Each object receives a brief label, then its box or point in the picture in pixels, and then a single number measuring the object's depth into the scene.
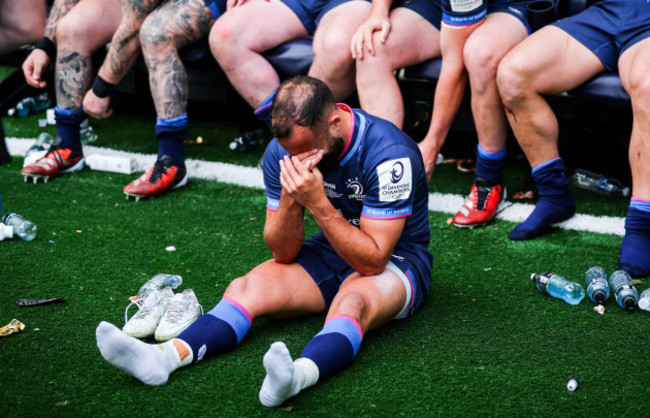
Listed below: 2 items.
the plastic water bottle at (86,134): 4.90
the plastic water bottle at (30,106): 5.48
